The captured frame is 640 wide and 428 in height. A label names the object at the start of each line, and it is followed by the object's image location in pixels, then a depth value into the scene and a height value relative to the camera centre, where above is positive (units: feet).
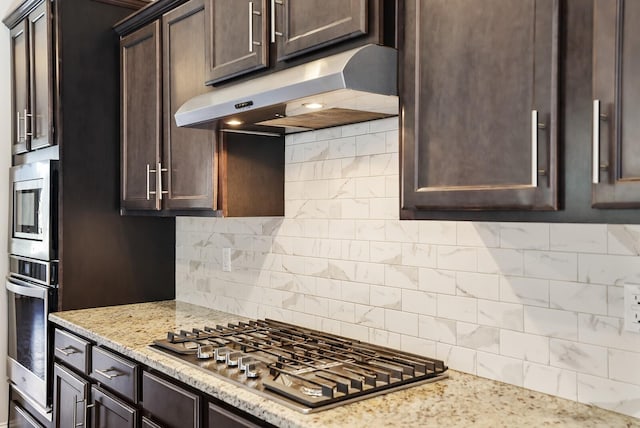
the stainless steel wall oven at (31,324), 9.66 -1.97
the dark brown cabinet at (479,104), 4.23 +0.81
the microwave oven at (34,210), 9.66 +0.00
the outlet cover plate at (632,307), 4.80 -0.79
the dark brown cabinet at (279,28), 5.48 +1.87
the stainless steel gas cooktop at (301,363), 5.23 -1.56
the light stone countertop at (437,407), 4.75 -1.67
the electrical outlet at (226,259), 9.71 -0.80
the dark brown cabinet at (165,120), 8.24 +1.41
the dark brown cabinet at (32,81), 9.91 +2.29
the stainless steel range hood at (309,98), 5.33 +1.12
